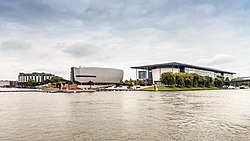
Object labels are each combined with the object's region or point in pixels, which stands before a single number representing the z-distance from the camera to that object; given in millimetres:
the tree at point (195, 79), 141600
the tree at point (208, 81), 151425
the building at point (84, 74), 193875
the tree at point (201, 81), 144838
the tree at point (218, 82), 169875
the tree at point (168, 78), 125188
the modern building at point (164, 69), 174625
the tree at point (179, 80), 128375
